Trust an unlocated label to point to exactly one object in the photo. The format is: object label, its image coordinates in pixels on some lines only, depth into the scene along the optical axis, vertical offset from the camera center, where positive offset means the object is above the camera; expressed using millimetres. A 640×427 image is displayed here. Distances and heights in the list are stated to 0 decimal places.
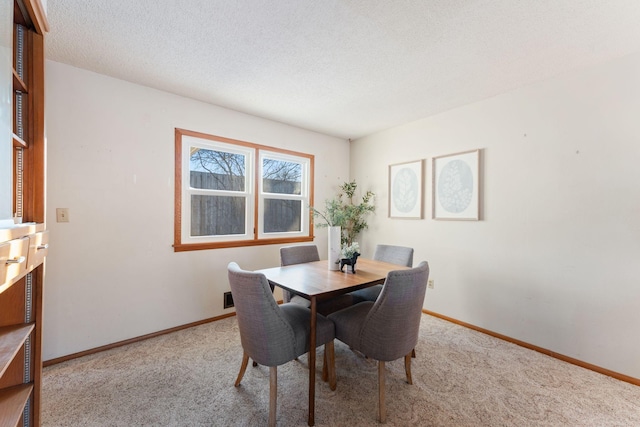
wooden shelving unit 1104 +49
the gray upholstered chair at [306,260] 2344 -509
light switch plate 2119 -22
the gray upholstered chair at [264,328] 1444 -667
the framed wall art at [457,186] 2789 +296
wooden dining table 1578 -498
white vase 2281 -311
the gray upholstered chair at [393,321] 1502 -656
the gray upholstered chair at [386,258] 2412 -473
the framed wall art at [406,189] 3295 +302
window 2787 +230
